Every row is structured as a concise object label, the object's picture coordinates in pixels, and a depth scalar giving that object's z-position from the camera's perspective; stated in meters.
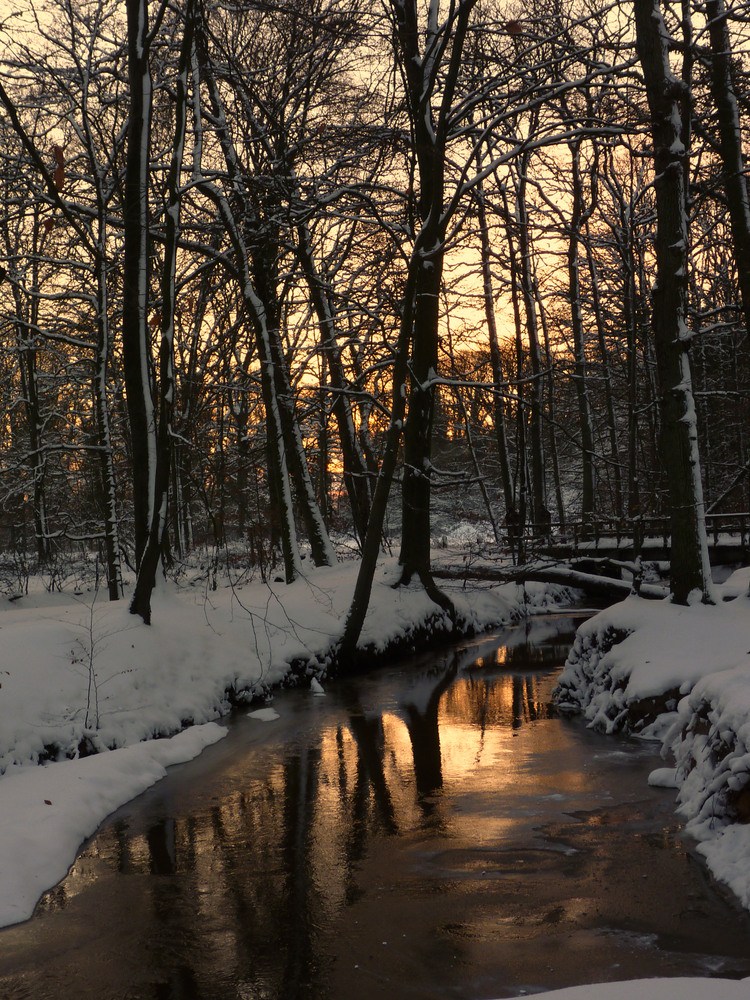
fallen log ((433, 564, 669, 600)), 15.67
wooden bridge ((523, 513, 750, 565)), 23.78
